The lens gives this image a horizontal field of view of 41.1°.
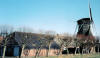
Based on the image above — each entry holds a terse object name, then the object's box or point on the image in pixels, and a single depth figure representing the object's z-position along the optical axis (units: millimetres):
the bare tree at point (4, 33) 24706
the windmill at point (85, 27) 48575
